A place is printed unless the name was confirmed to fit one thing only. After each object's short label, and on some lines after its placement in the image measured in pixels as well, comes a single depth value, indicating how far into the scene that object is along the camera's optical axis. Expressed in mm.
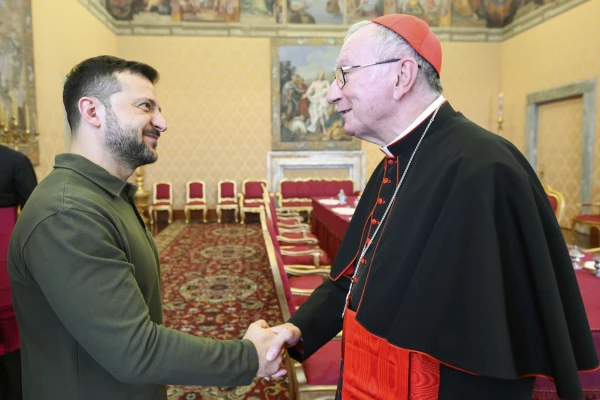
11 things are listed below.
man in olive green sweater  1005
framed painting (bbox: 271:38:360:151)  11500
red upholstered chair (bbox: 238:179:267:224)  10852
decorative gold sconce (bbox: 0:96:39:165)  6020
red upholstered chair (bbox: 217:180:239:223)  11047
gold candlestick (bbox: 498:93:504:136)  10328
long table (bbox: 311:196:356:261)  5261
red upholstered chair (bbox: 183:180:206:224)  11102
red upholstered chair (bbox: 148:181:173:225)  10992
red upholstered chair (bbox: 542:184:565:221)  4301
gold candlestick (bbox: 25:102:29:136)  6129
